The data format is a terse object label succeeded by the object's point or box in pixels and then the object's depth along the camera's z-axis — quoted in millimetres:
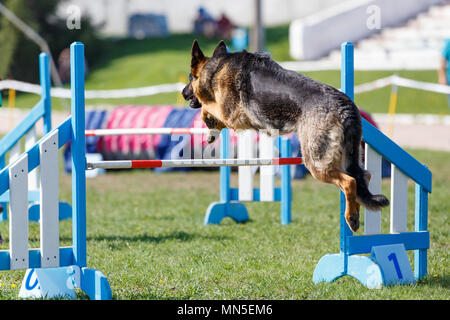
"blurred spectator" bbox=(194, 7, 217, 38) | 29172
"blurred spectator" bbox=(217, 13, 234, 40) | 28953
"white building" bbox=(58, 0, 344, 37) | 30000
